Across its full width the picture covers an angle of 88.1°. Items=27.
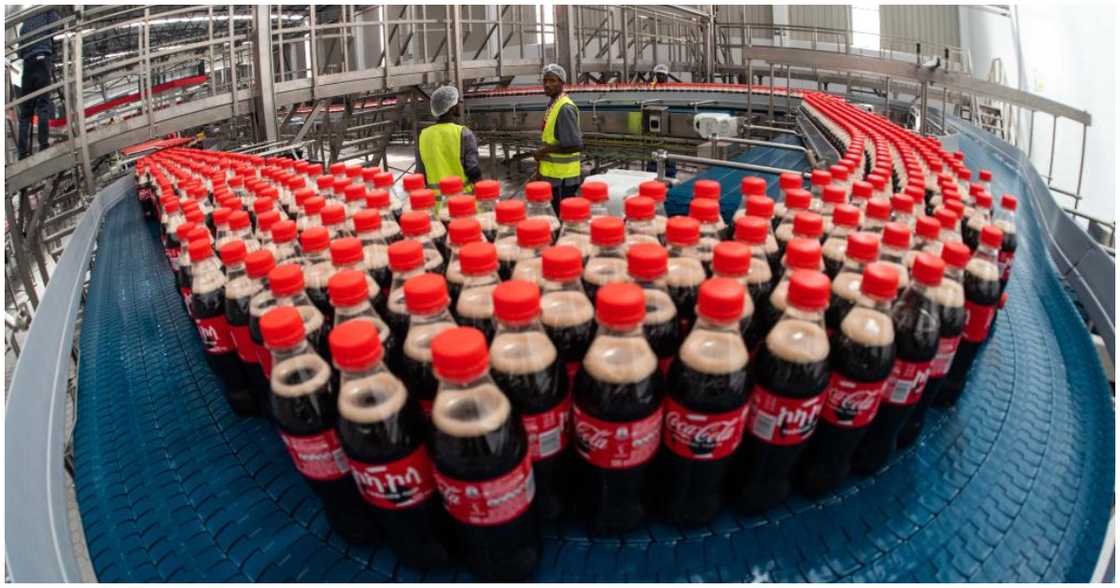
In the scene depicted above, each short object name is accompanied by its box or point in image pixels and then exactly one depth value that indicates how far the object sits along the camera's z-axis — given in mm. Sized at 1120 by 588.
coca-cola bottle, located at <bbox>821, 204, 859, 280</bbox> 1118
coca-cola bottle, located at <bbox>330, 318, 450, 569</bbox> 679
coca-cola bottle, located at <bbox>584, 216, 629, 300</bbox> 996
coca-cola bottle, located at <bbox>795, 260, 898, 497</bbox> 787
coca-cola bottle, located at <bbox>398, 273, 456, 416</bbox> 792
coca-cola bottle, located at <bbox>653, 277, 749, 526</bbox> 736
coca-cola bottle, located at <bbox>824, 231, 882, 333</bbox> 900
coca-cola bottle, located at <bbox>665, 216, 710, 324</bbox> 998
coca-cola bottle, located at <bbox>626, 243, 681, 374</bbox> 840
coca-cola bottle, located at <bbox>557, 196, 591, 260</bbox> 1185
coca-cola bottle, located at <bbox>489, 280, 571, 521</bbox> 724
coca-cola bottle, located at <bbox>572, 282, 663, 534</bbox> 725
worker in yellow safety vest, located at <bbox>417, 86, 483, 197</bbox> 3035
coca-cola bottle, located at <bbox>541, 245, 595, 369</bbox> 844
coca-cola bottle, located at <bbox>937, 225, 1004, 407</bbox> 1023
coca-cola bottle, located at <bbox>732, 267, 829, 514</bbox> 771
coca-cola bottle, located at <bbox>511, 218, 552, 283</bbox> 995
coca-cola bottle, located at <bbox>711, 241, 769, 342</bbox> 863
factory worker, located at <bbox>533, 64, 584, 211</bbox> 3369
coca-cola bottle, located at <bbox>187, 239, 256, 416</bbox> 1153
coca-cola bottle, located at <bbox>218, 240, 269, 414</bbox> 1069
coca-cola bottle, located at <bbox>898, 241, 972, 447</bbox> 906
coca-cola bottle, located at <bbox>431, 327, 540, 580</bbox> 651
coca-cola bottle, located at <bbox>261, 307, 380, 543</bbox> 737
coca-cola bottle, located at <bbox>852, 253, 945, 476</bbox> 827
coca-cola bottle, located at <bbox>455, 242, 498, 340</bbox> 896
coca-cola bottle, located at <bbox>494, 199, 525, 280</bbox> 1219
